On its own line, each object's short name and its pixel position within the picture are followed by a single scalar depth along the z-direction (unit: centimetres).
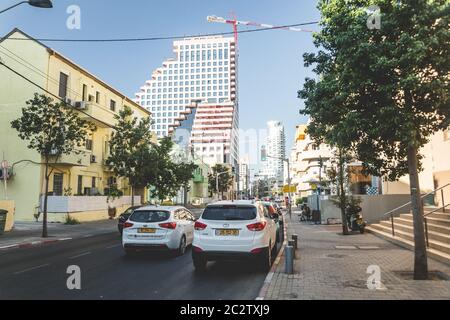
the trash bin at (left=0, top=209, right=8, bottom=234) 1944
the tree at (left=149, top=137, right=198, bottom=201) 3127
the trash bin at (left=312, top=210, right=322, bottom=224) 2856
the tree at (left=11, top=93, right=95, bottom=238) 1878
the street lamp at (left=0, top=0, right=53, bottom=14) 1215
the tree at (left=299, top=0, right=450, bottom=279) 805
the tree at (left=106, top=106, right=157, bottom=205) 3005
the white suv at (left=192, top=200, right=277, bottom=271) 949
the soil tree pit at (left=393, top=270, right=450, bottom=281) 873
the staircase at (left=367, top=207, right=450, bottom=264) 1124
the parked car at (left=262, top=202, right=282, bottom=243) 1221
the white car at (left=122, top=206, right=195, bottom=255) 1220
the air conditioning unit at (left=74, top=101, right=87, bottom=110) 2973
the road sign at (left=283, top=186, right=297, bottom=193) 3721
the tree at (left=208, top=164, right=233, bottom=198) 8675
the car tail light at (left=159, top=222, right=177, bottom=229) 1229
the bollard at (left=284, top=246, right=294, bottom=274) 938
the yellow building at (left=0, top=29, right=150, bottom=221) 2725
